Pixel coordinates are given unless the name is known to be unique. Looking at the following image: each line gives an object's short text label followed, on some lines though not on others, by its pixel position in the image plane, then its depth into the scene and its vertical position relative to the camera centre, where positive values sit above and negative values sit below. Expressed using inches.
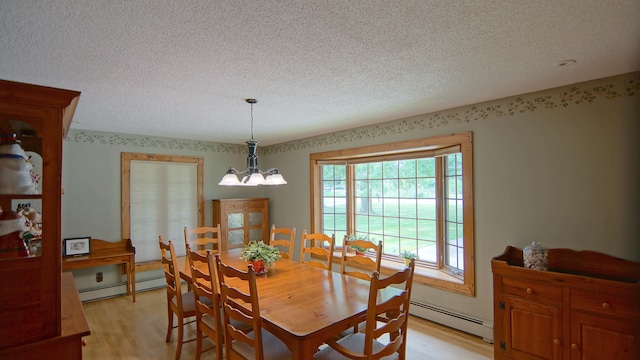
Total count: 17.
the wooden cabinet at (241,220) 196.7 -22.1
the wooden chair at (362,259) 105.6 -25.9
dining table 68.0 -30.5
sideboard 81.4 -35.3
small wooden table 152.8 -35.5
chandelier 108.4 +3.1
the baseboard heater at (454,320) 117.5 -54.6
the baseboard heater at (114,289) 165.6 -56.1
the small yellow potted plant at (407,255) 147.4 -33.7
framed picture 157.0 -29.7
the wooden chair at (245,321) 71.2 -32.8
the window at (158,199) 180.2 -7.8
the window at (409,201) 128.8 -8.6
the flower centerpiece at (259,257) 108.7 -24.5
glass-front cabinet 54.6 -7.7
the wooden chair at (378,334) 65.7 -34.7
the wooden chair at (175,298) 107.6 -41.2
